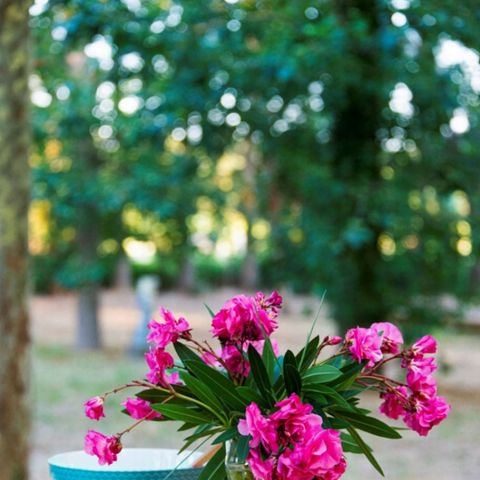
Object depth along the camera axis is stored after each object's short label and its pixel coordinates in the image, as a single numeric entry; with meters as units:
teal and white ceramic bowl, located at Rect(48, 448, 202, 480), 1.67
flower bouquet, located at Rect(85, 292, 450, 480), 1.34
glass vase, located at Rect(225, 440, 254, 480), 1.43
